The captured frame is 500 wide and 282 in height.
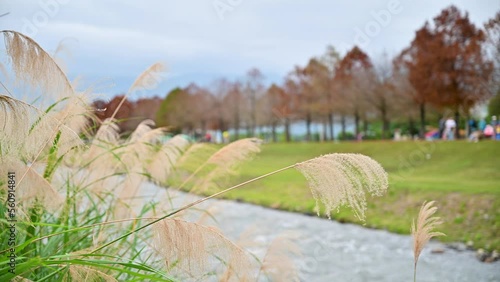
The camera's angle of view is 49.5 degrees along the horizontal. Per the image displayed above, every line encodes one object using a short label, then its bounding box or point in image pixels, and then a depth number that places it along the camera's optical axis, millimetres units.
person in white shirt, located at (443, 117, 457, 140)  23656
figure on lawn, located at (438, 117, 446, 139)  26688
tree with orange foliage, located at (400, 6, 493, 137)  19734
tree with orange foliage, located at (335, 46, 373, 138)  28062
